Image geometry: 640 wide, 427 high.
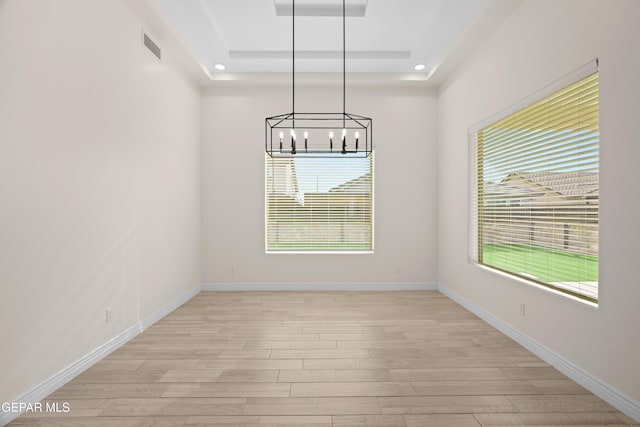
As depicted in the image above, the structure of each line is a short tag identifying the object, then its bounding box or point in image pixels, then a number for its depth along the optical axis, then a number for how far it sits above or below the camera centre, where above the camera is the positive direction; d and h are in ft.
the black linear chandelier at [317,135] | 16.87 +3.83
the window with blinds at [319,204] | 17.31 +0.30
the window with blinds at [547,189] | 7.90 +0.58
